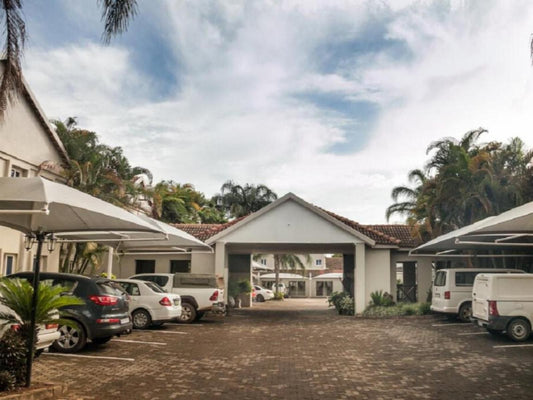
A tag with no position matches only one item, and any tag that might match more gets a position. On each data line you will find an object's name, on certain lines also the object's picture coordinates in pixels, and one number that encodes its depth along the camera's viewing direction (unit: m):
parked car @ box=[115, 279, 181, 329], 15.79
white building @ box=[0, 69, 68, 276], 17.41
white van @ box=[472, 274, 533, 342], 13.97
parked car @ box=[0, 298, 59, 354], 8.78
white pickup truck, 18.58
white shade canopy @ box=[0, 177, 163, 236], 8.45
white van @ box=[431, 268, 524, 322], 18.36
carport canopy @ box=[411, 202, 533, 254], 12.64
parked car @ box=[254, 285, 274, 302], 41.75
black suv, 11.34
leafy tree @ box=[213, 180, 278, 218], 49.69
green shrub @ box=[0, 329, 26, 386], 7.54
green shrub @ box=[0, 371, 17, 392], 7.25
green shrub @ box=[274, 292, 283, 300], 46.00
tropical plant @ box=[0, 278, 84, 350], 7.97
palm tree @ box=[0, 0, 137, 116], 9.38
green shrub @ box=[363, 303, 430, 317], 22.28
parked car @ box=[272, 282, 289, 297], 54.61
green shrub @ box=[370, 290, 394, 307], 23.50
